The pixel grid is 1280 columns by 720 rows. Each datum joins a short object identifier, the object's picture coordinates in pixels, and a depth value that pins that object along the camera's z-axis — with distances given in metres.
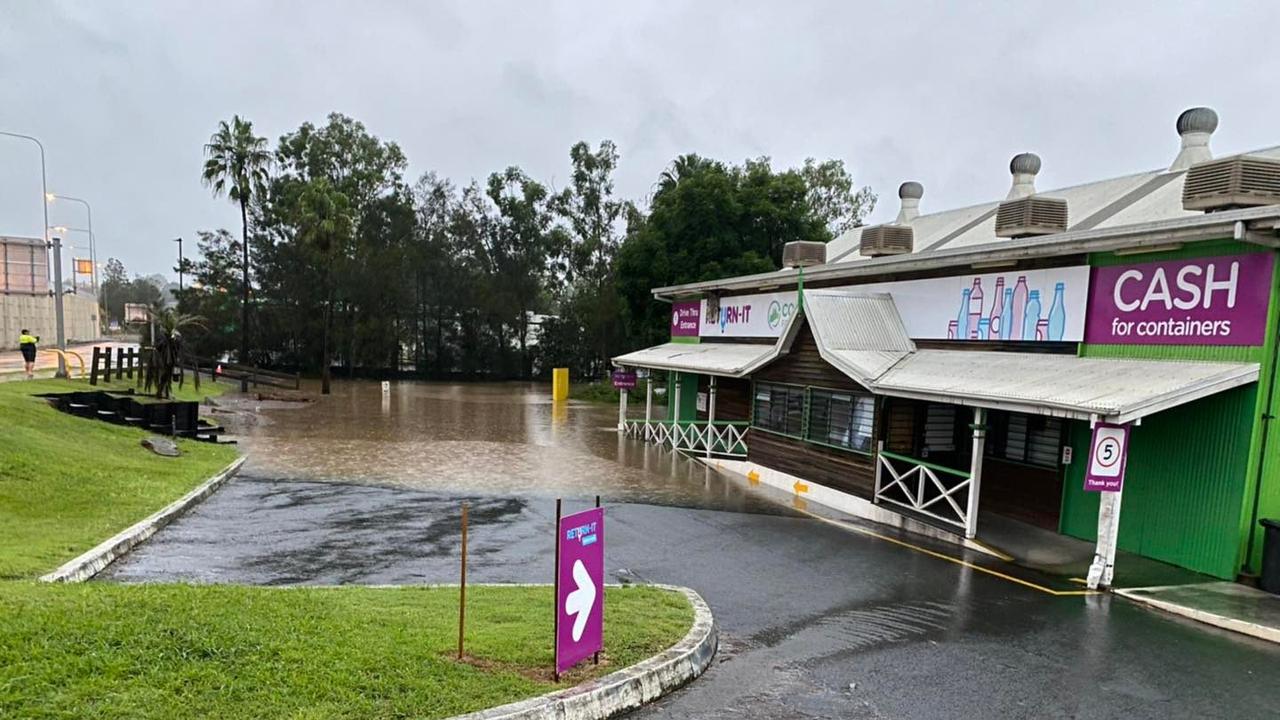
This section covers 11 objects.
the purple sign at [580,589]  5.36
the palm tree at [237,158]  41.06
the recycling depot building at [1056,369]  9.62
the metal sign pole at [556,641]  5.26
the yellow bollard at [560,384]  37.84
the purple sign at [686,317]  25.73
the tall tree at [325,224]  38.22
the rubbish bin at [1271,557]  9.10
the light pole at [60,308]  28.14
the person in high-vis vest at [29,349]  24.19
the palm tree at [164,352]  22.02
